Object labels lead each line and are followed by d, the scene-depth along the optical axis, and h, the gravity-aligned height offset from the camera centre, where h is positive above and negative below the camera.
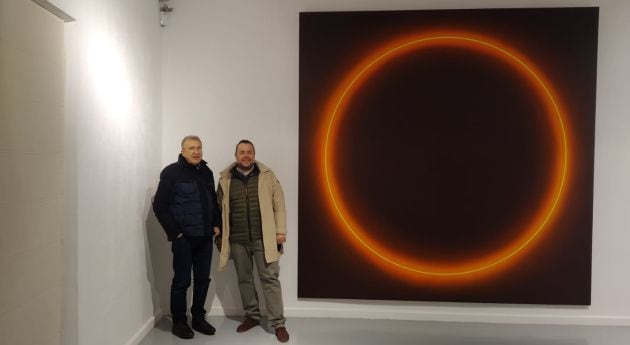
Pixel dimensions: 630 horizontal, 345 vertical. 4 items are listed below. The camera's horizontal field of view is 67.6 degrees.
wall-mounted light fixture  3.78 +1.22
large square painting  3.64 +0.08
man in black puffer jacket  3.22 -0.40
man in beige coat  3.41 -0.42
